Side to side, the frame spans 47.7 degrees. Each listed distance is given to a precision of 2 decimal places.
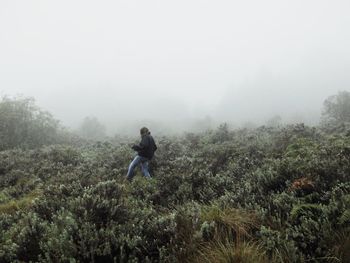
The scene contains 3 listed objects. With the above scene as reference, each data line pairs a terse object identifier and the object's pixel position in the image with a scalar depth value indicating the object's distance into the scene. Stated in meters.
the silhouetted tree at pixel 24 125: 25.34
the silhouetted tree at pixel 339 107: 29.28
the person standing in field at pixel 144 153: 12.23
